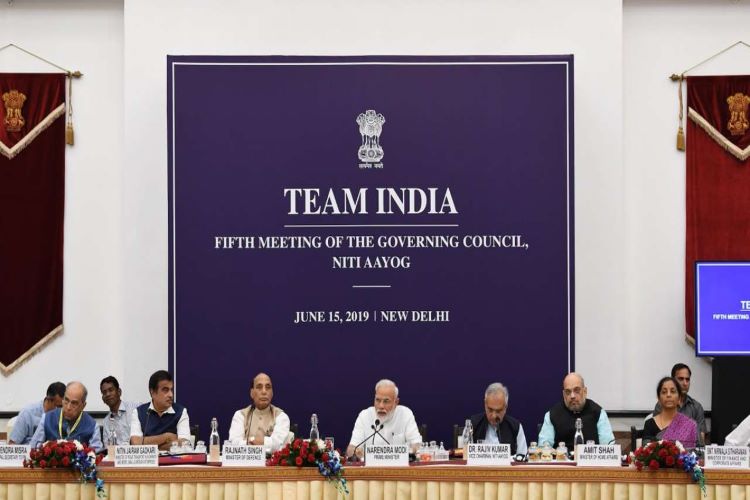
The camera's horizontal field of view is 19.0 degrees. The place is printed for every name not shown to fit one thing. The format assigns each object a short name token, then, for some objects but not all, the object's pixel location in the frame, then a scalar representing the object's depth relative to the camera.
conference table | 10.78
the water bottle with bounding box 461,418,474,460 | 12.10
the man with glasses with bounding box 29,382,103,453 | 12.68
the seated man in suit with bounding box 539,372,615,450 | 12.87
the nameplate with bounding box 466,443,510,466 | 11.08
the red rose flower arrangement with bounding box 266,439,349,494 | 10.79
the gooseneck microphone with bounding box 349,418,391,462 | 11.94
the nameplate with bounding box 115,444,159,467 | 10.93
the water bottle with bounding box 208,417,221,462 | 11.31
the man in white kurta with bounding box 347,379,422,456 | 12.63
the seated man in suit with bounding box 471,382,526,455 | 12.76
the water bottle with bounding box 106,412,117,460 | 12.77
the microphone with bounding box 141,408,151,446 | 13.03
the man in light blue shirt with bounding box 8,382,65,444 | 13.39
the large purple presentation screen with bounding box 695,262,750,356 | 15.04
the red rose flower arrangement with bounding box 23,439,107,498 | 10.69
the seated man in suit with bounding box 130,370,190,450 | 12.95
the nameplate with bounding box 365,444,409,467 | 11.02
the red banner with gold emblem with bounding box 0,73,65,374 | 15.69
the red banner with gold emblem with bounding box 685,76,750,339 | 15.83
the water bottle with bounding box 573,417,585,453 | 11.90
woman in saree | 12.49
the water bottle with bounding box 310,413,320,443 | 11.70
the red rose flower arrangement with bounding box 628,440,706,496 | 10.65
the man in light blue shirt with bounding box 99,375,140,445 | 13.68
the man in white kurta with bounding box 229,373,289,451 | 12.85
